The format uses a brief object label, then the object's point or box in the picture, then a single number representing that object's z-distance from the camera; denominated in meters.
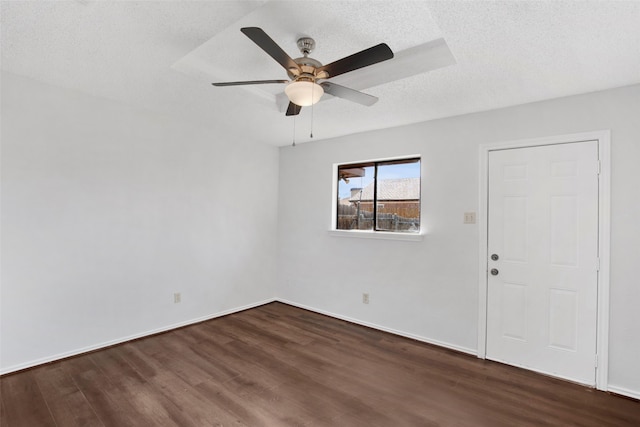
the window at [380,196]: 3.66
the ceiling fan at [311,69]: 1.58
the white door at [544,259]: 2.53
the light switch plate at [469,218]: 3.06
